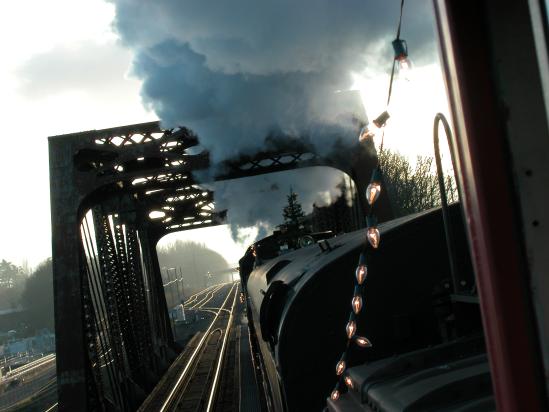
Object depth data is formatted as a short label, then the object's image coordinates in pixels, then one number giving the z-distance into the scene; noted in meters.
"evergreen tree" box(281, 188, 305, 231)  20.48
